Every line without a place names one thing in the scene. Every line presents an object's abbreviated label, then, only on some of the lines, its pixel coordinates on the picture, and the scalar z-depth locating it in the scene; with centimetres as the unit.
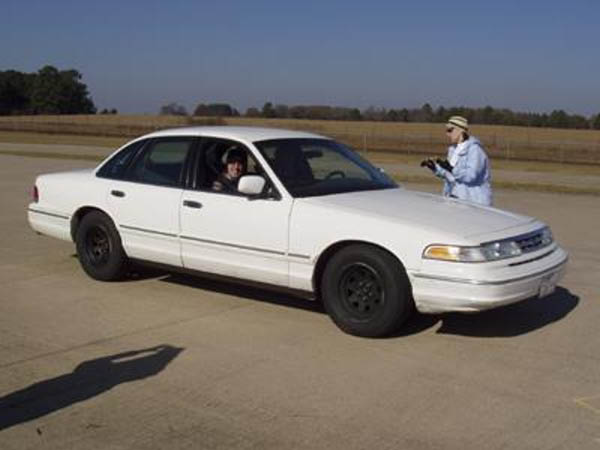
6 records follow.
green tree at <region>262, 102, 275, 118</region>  10375
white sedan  584
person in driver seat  704
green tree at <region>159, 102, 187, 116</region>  9416
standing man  797
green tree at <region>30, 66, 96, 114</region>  12681
